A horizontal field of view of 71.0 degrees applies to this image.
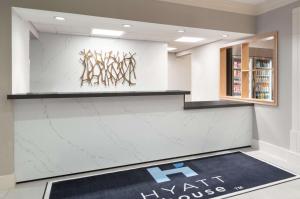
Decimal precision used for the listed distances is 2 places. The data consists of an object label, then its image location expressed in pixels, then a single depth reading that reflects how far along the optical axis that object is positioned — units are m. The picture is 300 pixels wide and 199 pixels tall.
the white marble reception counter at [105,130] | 2.51
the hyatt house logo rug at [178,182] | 2.23
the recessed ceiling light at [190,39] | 4.32
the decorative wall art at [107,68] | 4.20
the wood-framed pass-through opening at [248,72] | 3.77
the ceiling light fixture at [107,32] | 3.70
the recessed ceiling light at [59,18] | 2.83
